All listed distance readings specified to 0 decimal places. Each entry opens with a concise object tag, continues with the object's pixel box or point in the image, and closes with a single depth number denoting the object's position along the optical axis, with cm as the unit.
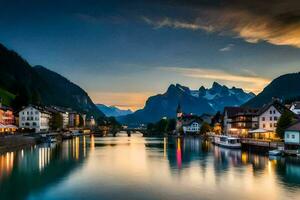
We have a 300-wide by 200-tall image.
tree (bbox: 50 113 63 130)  19600
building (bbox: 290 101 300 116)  13492
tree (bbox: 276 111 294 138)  9995
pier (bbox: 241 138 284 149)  9289
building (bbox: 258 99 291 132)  12570
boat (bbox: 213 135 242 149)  11393
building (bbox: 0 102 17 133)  13412
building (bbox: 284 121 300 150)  8275
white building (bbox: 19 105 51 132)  16962
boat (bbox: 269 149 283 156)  8288
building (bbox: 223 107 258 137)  14411
